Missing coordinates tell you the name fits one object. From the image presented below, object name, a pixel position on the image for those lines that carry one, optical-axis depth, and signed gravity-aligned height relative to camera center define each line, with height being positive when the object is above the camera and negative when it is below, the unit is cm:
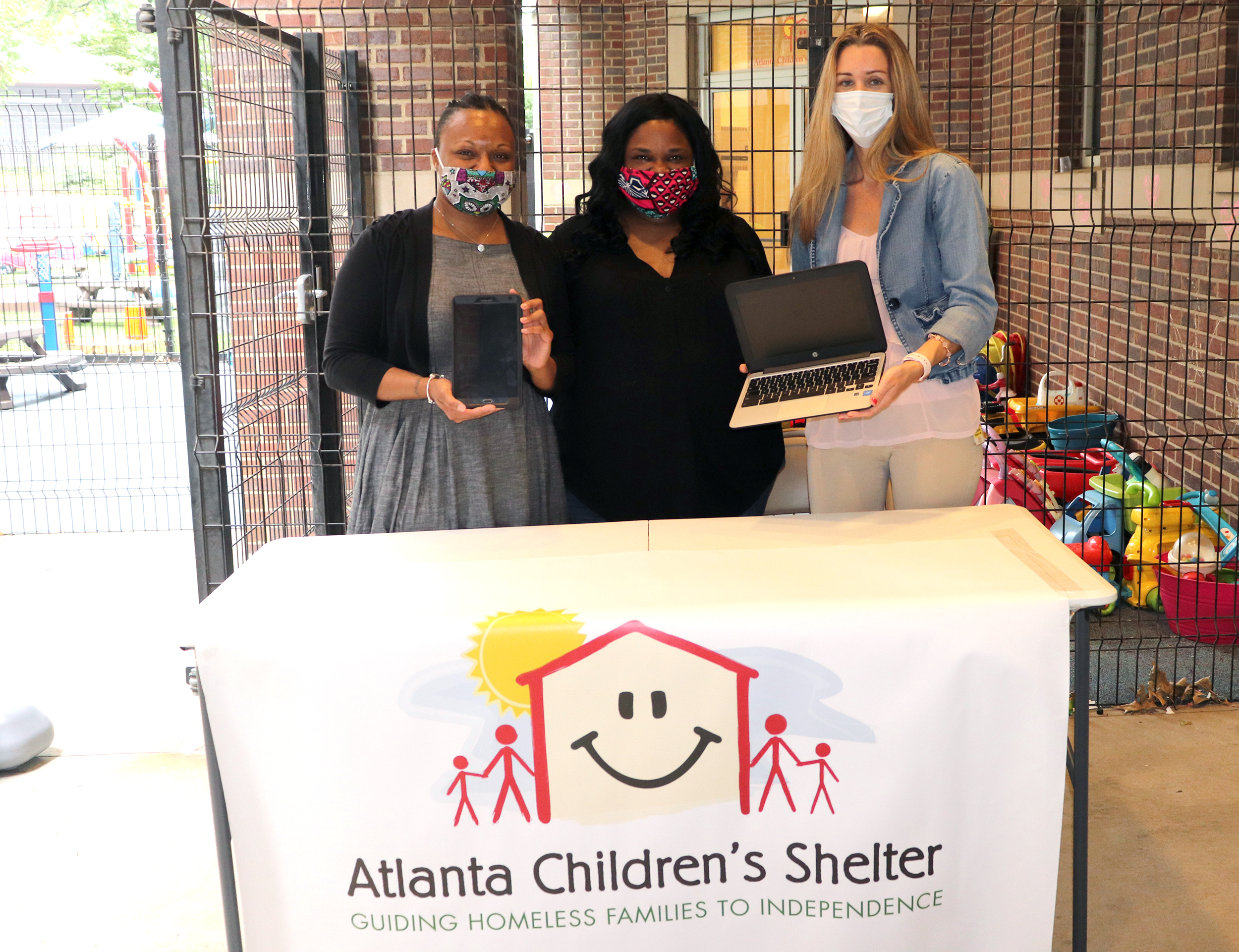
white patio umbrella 735 +123
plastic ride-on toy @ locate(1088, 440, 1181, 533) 376 -72
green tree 1806 +446
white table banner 164 -70
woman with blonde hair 211 +6
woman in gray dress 217 -10
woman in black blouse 227 -6
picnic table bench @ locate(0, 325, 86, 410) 591 -33
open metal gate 287 +12
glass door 679 +118
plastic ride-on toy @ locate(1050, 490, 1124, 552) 388 -85
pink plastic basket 343 -102
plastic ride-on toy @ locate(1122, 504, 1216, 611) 372 -90
